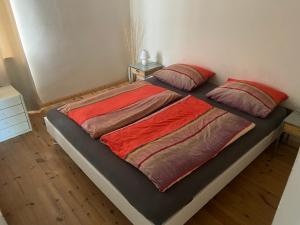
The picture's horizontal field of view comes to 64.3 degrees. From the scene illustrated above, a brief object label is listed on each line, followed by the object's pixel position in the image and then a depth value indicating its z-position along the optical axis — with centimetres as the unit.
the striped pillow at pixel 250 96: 217
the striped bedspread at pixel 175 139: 153
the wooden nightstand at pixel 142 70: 327
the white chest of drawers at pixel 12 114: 244
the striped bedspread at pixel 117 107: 199
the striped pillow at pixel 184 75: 267
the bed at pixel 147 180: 139
